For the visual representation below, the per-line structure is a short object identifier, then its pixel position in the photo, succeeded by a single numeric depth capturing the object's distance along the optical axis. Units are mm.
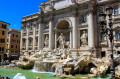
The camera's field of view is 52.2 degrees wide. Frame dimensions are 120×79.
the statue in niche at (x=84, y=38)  22000
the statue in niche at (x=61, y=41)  24522
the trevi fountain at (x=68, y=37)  15748
